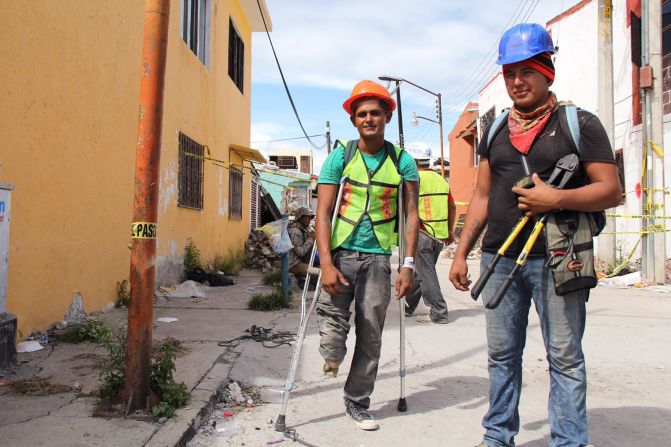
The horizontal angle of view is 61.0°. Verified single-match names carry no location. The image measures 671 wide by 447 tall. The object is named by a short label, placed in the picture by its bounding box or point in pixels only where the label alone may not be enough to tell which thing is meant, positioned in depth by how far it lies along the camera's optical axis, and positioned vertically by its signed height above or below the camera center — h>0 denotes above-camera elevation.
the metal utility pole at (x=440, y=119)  30.92 +6.73
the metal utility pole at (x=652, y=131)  10.71 +2.12
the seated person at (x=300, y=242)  9.28 -0.06
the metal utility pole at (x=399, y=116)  19.87 +4.48
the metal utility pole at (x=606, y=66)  11.85 +3.69
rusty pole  3.24 +0.09
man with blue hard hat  2.52 +0.12
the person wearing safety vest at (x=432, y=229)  6.85 +0.13
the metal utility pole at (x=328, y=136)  33.21 +6.31
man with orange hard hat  3.45 -0.04
